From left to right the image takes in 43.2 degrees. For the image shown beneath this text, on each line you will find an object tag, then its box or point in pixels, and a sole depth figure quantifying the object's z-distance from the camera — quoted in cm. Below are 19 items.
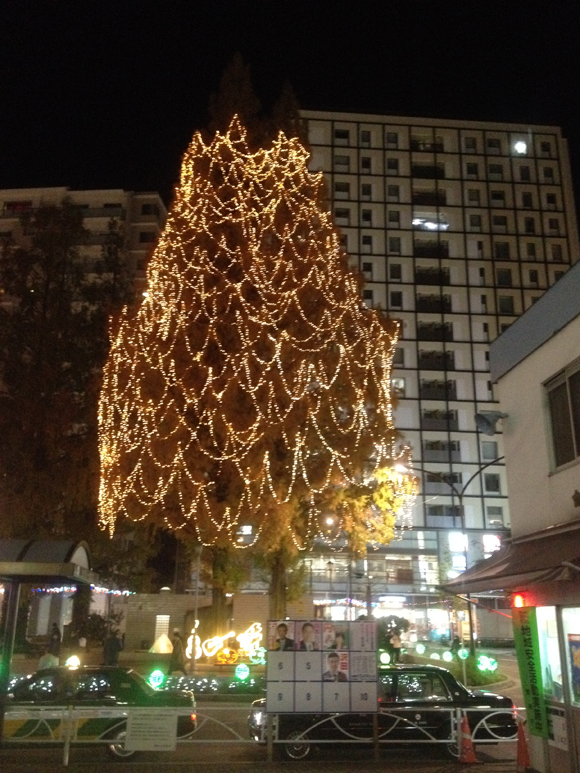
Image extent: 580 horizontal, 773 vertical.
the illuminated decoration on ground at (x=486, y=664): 2347
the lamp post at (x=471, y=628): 2271
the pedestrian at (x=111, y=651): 2289
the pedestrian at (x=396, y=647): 2362
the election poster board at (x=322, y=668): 1092
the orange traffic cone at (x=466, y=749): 1084
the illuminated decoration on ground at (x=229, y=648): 2325
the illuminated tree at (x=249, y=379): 2095
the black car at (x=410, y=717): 1105
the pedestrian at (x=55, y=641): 2191
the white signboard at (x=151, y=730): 1027
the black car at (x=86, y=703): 1046
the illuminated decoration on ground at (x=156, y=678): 1692
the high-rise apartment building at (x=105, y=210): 5888
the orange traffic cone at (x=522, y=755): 979
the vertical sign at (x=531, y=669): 947
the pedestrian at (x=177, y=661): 1998
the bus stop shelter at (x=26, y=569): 1145
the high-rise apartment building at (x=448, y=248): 4941
